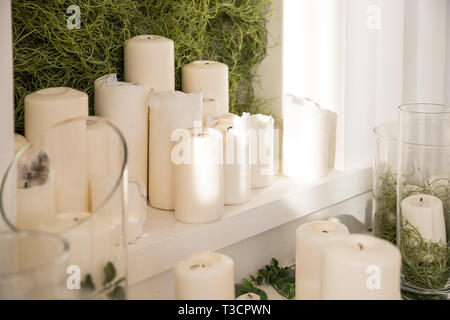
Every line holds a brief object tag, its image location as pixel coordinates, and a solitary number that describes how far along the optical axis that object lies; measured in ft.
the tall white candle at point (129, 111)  3.61
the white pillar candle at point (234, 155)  3.75
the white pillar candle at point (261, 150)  4.01
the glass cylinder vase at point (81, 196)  2.47
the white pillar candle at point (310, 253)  3.20
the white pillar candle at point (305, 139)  4.10
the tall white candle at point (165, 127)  3.65
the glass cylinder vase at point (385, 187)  3.91
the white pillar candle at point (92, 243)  2.43
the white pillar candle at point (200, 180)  3.48
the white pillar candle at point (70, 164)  2.68
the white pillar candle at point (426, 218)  3.69
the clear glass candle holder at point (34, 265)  2.27
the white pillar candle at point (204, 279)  2.87
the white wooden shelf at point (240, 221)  3.41
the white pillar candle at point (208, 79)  3.94
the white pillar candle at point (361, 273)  2.56
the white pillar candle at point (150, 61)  3.72
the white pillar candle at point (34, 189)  2.74
